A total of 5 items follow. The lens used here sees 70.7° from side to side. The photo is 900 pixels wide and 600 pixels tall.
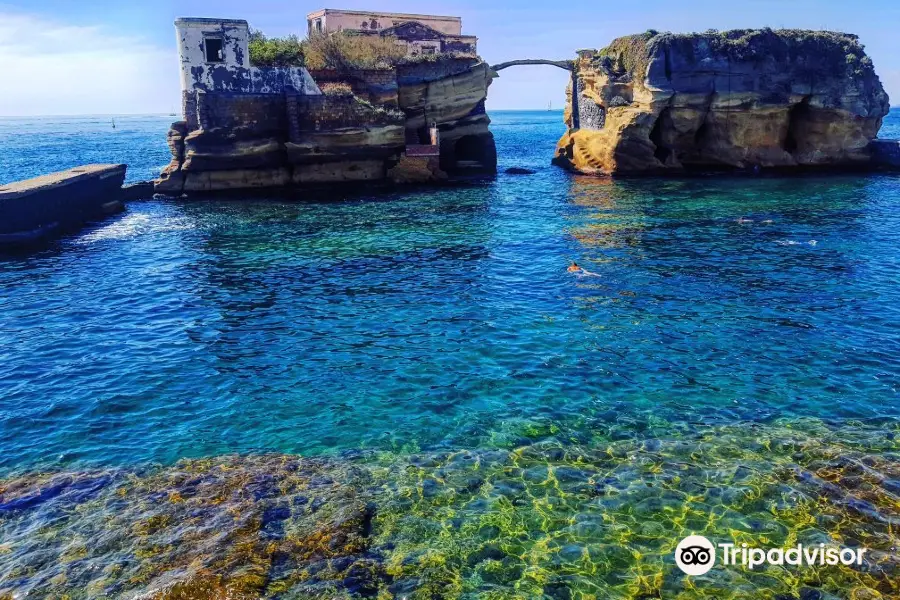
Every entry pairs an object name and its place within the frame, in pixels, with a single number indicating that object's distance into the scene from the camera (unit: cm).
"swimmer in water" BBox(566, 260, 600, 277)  2328
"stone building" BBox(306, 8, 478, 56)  5388
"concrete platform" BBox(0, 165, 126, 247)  2911
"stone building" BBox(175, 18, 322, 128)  3959
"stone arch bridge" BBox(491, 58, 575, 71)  5988
